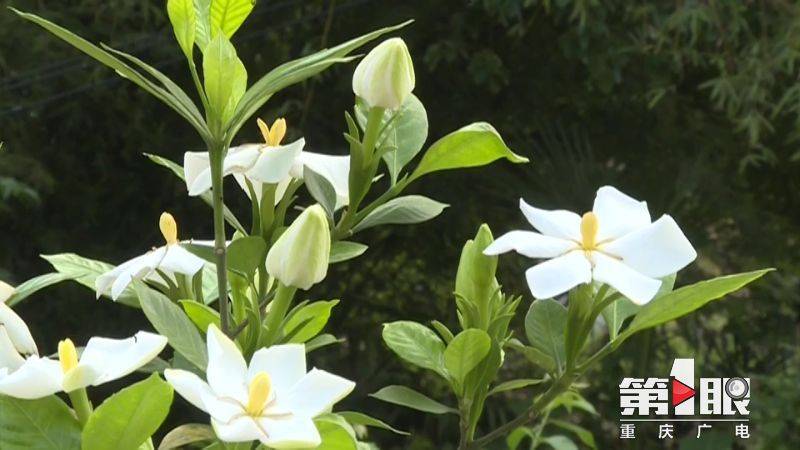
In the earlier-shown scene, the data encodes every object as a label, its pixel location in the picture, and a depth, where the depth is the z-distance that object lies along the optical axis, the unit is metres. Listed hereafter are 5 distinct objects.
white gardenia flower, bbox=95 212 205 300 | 0.81
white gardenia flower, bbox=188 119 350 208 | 0.80
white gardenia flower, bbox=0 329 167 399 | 0.74
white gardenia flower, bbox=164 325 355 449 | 0.73
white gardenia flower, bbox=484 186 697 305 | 0.78
